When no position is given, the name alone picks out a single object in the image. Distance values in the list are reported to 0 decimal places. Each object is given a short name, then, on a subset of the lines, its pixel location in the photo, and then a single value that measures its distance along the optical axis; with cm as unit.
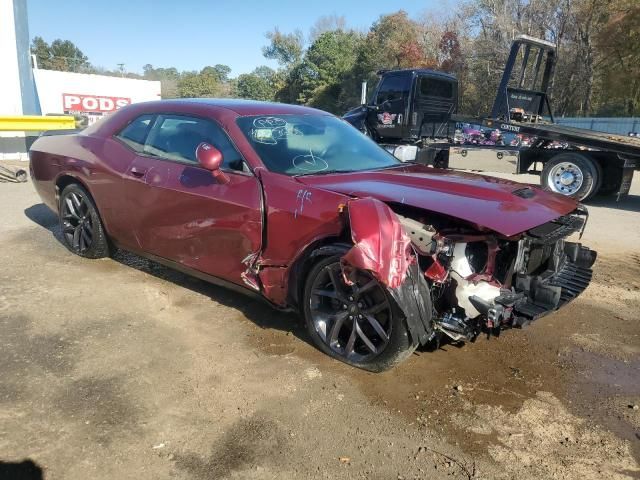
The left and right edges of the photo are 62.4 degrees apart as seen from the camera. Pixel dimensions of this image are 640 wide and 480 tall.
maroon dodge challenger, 291
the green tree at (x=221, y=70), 12274
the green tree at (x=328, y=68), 5431
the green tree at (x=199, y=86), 7943
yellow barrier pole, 1147
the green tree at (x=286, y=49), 7425
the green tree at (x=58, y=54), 6133
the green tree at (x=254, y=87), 8090
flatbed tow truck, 919
